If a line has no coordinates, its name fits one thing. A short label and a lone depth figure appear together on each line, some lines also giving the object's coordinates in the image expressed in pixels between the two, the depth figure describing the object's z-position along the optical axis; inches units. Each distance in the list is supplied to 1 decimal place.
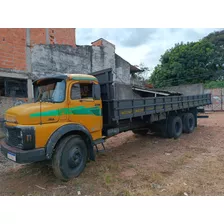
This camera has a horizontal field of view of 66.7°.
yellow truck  127.0
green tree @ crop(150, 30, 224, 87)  883.4
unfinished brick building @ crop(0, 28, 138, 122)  302.4
